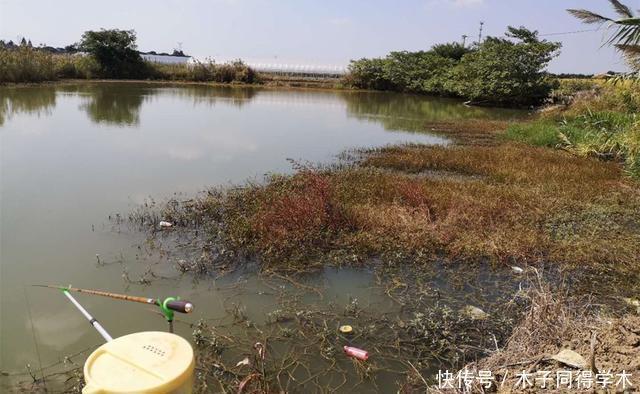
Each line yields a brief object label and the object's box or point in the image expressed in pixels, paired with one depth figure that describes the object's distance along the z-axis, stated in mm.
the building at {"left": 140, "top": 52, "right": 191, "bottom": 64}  40444
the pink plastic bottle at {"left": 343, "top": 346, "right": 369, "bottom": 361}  3823
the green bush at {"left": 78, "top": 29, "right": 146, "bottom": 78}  34156
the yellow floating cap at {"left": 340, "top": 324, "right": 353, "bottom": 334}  4270
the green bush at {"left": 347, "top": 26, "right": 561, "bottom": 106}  27453
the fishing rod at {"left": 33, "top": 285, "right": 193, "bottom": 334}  2490
